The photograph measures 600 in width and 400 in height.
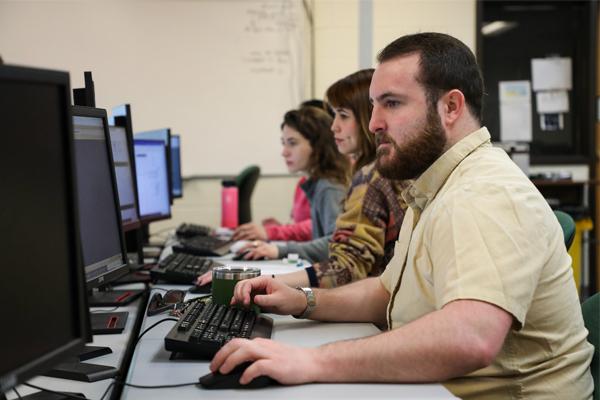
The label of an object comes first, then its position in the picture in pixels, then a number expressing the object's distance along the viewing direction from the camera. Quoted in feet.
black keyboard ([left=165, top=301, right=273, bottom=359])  3.90
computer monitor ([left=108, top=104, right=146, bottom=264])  6.95
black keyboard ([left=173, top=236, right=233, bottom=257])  8.76
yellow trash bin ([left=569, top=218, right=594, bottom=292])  13.03
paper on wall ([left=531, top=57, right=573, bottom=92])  16.42
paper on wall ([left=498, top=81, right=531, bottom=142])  16.42
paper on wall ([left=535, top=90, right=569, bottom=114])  16.44
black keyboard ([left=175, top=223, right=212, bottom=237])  11.13
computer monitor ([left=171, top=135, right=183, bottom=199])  13.12
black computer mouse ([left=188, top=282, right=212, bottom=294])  6.11
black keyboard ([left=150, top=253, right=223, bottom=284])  6.68
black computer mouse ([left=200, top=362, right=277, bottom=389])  3.41
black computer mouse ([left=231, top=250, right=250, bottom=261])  8.47
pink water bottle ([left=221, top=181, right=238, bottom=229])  13.08
